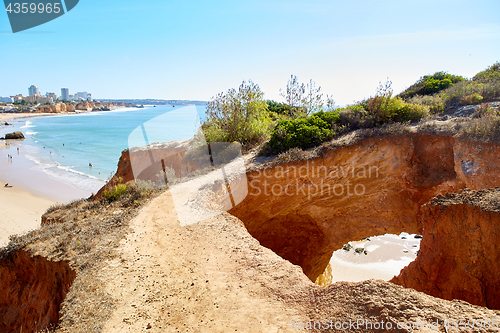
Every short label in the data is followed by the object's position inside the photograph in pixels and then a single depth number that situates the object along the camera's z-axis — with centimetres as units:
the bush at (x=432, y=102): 1082
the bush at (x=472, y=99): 1041
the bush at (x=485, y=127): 811
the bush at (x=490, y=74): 1212
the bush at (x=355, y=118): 1068
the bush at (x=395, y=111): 1041
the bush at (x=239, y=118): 1438
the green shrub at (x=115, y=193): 1017
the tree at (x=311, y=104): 1659
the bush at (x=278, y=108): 1980
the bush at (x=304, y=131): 1055
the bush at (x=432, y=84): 1382
